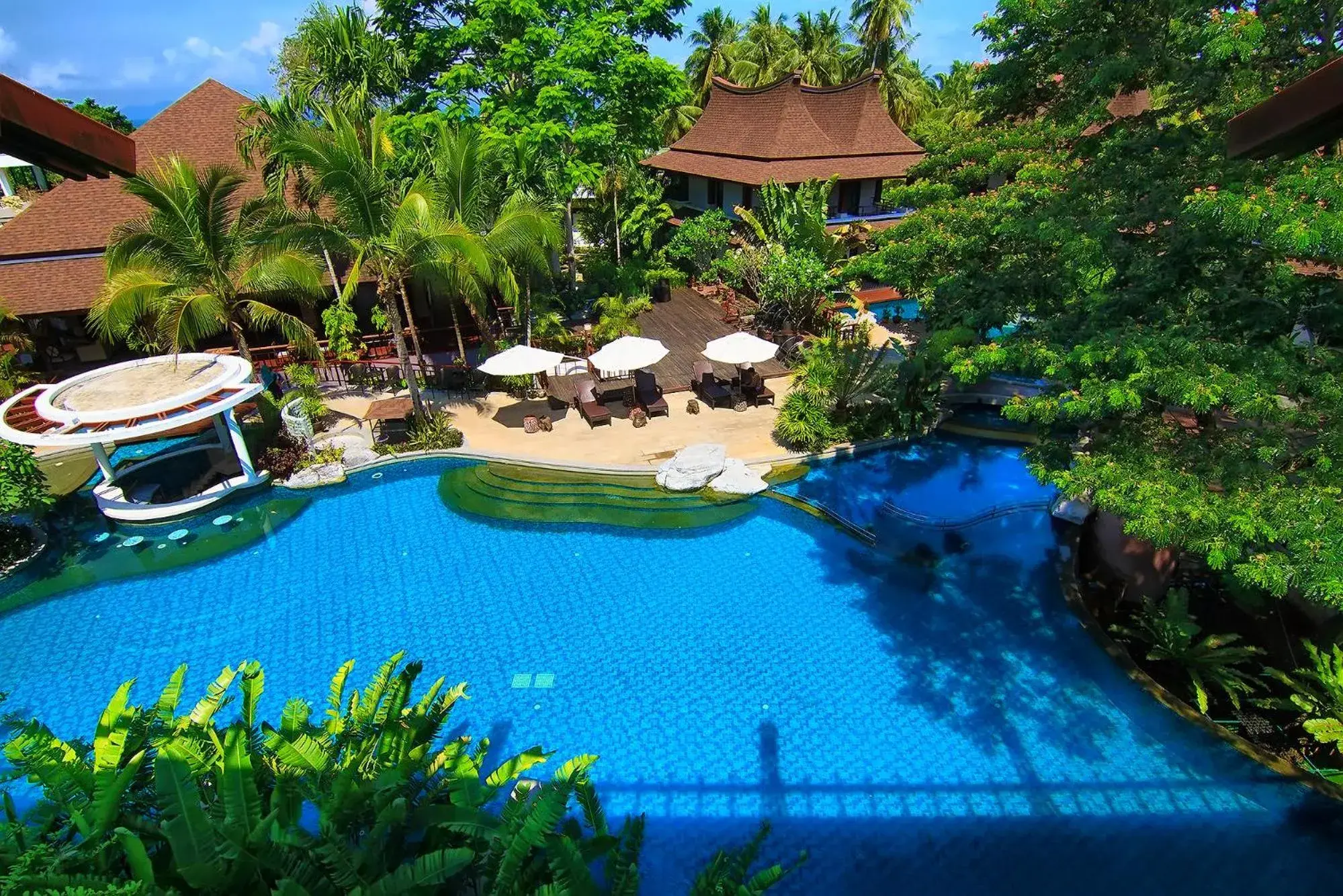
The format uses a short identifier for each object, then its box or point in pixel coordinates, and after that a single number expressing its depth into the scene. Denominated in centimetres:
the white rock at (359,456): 1522
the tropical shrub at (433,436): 1581
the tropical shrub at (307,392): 1619
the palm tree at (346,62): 1886
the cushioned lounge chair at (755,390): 1748
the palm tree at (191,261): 1445
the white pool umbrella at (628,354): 1631
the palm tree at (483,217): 1572
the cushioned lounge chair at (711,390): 1745
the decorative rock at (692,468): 1410
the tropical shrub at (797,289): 2098
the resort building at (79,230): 1794
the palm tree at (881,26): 3603
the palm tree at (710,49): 3966
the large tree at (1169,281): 619
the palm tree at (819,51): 3988
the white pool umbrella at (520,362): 1631
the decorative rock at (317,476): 1453
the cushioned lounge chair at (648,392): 1725
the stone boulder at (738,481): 1391
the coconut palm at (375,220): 1352
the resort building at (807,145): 2639
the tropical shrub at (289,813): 481
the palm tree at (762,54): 3931
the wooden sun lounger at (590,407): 1672
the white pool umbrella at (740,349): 1655
